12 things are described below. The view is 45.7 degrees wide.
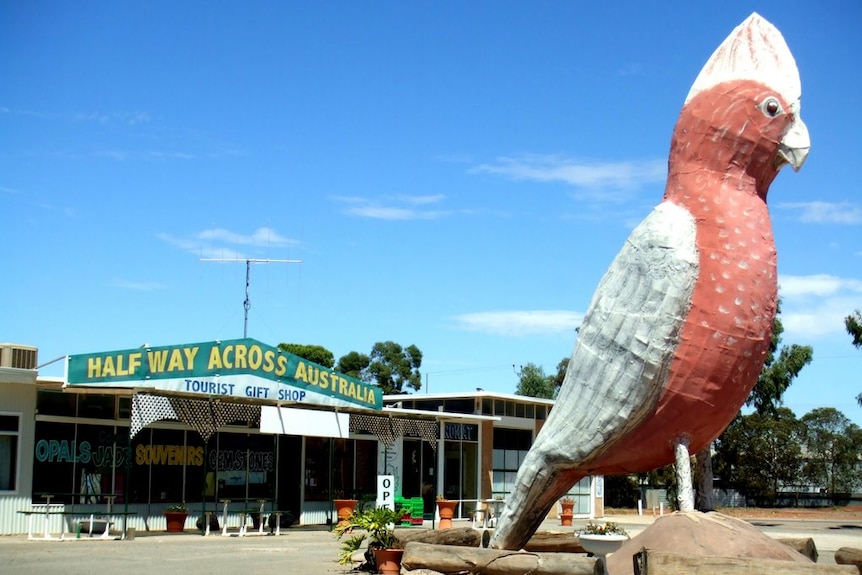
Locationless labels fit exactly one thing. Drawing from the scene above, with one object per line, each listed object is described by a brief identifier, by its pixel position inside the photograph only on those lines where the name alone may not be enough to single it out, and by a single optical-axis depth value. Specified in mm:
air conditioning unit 21797
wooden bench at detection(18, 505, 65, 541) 19781
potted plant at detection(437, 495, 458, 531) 27173
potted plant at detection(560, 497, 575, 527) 30109
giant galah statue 11211
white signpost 20359
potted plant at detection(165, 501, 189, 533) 23078
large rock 10484
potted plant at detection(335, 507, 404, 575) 14586
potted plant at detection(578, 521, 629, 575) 13234
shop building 21172
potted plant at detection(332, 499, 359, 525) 26584
